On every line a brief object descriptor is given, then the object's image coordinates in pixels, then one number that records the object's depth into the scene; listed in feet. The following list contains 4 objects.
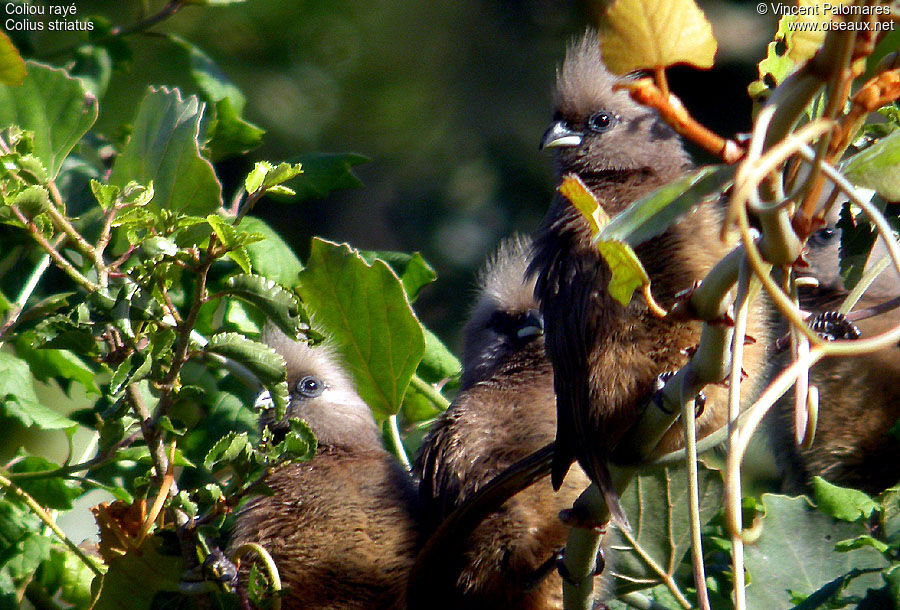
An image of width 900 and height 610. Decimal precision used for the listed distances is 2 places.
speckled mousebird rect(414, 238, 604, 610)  15.57
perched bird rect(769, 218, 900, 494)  18.33
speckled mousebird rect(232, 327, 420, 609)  15.60
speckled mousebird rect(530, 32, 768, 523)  13.70
